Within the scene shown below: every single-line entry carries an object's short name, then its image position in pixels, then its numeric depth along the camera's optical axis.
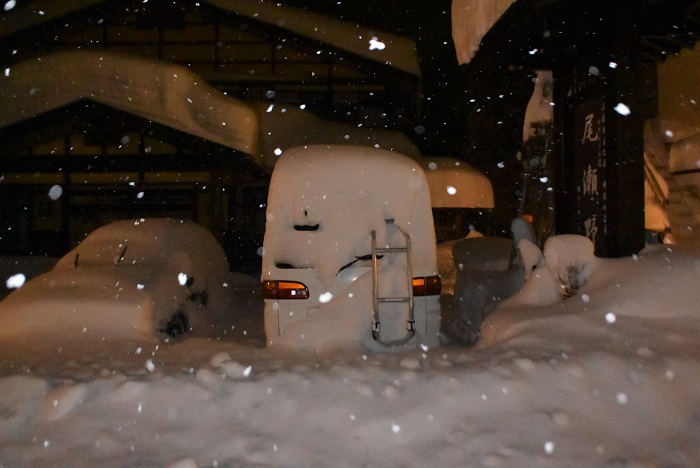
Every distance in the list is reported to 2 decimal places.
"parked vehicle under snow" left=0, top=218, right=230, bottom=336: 6.54
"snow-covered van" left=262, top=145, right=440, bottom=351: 5.39
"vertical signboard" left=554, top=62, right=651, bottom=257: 6.57
